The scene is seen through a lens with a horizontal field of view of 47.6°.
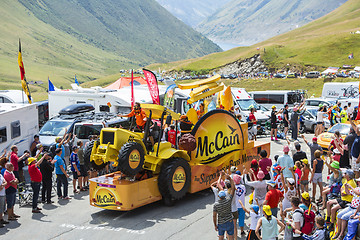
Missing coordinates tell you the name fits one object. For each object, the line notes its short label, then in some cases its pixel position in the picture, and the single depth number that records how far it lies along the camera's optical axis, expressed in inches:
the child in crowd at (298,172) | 429.3
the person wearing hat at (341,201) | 347.3
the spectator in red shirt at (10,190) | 412.2
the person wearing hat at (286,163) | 429.7
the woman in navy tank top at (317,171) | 439.5
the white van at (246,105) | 959.0
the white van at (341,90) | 1226.0
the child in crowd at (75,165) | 518.3
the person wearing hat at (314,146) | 501.0
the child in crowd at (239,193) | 357.4
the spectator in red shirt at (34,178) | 439.5
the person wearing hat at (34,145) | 636.6
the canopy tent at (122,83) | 1150.3
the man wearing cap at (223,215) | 323.6
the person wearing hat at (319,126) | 796.0
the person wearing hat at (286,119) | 855.9
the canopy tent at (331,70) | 2615.2
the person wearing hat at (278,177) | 382.0
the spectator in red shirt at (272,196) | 339.3
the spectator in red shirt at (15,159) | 498.9
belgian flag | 779.4
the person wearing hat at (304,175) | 435.5
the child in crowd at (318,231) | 301.4
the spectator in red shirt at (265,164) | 417.3
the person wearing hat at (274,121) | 824.3
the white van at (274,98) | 1173.1
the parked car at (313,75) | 2464.3
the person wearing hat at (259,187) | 360.5
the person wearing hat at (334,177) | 394.9
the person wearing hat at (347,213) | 316.5
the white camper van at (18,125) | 588.7
